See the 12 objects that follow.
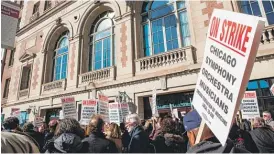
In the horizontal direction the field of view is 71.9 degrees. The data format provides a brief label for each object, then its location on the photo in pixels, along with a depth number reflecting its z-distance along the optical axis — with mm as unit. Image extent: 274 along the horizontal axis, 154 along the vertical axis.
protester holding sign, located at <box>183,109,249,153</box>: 1292
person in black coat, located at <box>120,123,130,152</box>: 3826
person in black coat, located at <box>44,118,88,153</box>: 2150
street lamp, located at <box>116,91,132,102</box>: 8945
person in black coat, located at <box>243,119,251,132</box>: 5270
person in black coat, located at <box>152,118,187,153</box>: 2898
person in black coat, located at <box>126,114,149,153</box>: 3078
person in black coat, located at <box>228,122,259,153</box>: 3034
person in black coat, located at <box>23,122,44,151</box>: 4195
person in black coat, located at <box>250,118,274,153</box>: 2947
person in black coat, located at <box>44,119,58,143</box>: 4348
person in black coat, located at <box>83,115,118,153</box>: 2527
